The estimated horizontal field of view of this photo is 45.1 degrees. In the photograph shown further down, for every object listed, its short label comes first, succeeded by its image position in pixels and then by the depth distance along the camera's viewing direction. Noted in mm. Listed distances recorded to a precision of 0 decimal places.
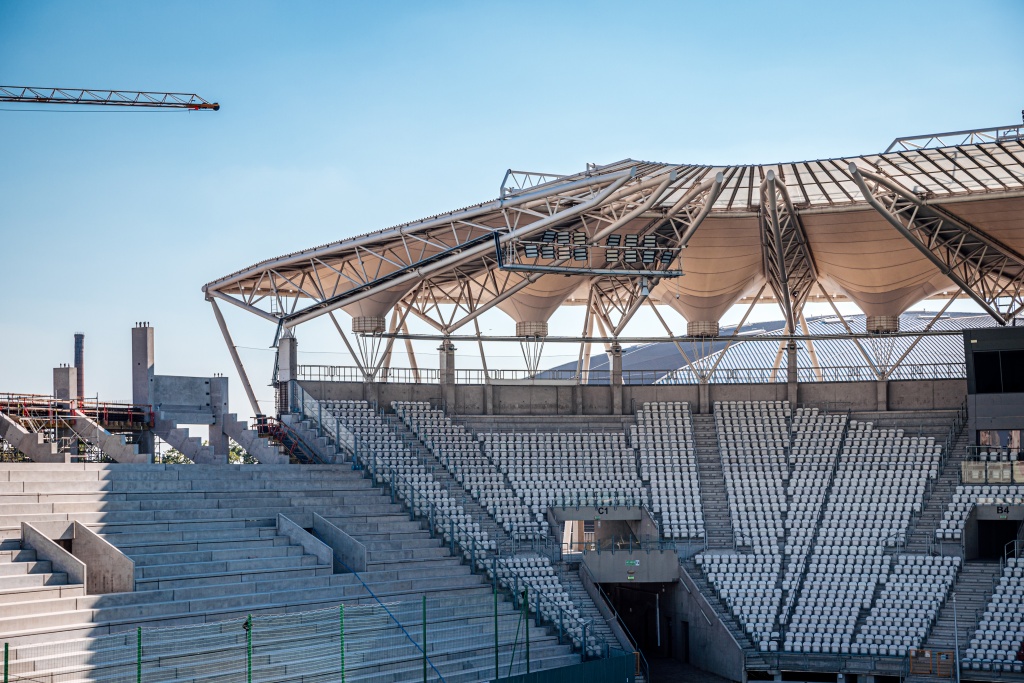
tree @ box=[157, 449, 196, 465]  86438
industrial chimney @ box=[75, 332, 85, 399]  72269
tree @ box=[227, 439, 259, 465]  88675
